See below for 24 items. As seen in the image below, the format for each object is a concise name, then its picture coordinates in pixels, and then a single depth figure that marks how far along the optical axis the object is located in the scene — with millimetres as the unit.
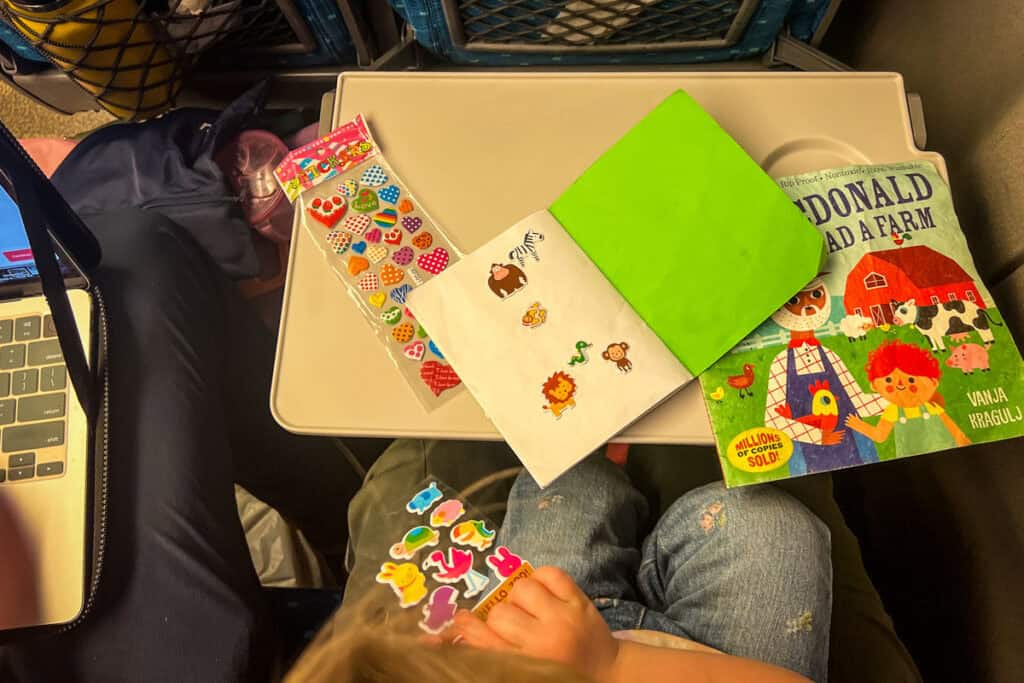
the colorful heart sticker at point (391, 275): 611
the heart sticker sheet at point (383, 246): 587
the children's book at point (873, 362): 528
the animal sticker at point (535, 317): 578
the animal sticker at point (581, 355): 565
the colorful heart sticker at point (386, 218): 632
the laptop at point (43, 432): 580
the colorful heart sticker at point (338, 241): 621
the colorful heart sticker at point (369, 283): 609
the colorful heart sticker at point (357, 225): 628
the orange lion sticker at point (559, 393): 554
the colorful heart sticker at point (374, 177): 646
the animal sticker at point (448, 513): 601
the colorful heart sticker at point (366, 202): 637
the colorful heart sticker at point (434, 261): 615
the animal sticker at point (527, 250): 596
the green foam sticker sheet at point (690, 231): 563
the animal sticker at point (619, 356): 559
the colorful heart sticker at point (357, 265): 615
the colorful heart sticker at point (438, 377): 580
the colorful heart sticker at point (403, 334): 592
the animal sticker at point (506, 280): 588
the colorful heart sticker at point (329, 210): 632
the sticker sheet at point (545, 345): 548
